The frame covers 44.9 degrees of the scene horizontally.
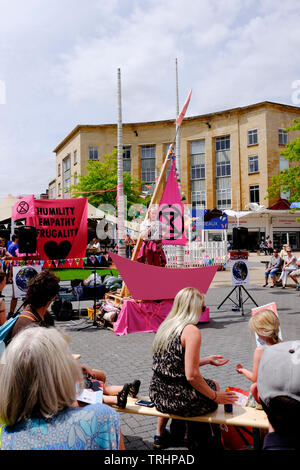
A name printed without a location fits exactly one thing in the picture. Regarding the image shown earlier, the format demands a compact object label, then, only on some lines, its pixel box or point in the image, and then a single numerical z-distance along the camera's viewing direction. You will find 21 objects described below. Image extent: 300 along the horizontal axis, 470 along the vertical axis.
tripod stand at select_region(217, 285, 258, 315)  9.77
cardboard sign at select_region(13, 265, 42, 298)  7.87
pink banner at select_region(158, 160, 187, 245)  8.67
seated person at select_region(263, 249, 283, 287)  14.84
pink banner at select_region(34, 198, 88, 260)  8.41
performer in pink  8.12
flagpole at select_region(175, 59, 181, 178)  14.48
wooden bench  2.59
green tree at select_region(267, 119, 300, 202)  21.83
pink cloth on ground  7.80
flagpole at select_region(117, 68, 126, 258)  12.47
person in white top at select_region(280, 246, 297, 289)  14.31
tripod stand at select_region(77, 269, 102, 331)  8.53
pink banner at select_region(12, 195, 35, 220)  8.52
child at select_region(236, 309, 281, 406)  2.92
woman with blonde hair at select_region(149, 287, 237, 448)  2.79
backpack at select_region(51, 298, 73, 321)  9.17
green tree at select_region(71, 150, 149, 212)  31.47
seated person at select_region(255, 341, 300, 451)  1.64
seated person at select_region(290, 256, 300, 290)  13.95
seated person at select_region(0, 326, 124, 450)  1.53
